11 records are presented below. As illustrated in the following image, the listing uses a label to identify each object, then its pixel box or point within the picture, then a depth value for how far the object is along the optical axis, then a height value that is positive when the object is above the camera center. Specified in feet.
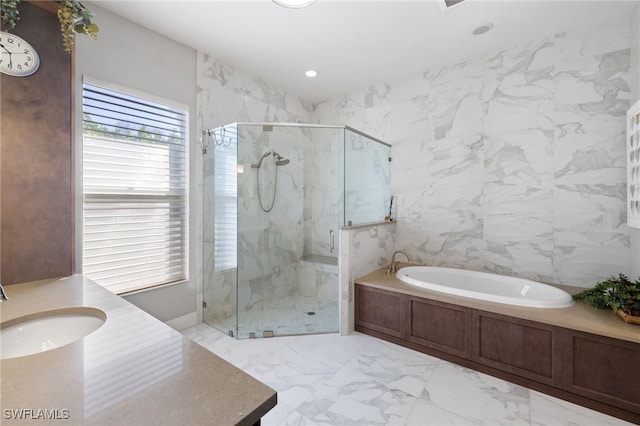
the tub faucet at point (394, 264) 9.88 -1.90
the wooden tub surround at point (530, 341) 5.39 -2.97
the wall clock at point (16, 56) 5.25 +3.02
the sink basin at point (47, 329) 3.64 -1.65
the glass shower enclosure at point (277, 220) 9.11 -0.26
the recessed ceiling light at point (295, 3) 5.82 +4.40
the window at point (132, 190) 7.08 +0.60
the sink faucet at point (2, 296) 4.18 -1.29
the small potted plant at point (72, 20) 5.69 +3.98
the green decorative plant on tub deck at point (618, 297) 5.79 -1.91
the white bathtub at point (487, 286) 6.81 -2.16
